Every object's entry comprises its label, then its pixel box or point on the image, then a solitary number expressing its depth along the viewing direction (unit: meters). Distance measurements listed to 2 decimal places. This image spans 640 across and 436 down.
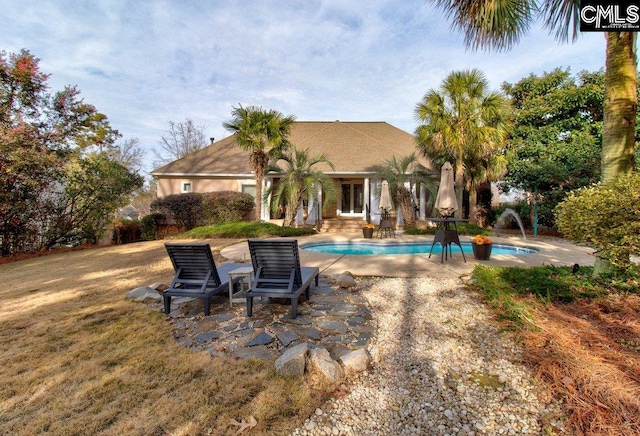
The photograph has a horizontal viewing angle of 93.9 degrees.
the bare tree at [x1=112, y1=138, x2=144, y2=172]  28.38
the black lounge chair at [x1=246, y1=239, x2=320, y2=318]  3.96
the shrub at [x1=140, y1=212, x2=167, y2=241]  14.24
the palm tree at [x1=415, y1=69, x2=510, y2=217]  12.64
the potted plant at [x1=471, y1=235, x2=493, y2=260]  7.15
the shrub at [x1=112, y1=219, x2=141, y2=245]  13.36
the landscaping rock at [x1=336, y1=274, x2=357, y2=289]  5.35
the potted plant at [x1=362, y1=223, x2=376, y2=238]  11.91
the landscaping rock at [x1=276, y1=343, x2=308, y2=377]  2.64
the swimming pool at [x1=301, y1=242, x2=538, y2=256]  9.68
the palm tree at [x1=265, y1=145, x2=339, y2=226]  13.33
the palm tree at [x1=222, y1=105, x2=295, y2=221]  13.02
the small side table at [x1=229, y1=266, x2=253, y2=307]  4.41
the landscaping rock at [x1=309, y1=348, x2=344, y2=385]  2.60
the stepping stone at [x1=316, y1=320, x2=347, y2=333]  3.63
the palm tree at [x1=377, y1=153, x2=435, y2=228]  14.20
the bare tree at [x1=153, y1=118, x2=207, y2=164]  30.94
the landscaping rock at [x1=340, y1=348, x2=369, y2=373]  2.77
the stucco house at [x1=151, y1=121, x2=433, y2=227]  16.19
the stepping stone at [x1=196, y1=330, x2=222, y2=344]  3.37
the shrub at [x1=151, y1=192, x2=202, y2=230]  14.70
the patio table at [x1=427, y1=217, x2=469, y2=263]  7.14
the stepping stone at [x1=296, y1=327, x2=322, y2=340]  3.45
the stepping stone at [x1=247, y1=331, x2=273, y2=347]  3.26
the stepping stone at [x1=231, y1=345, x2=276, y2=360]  2.99
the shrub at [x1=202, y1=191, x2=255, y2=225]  14.98
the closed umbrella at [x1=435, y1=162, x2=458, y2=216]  7.97
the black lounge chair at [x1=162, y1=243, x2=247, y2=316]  4.04
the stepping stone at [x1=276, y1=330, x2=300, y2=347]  3.29
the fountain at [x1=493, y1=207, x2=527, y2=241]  14.66
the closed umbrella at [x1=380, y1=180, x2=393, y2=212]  12.47
